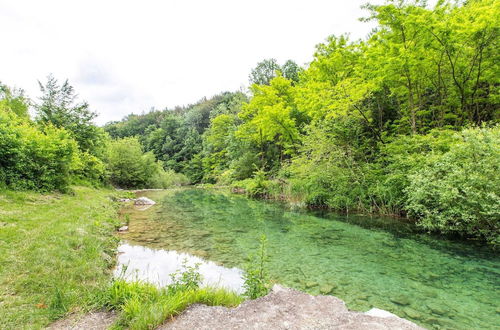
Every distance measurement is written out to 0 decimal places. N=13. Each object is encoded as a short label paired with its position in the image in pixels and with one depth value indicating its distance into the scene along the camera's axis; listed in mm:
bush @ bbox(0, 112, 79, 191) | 11382
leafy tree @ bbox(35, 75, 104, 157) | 21250
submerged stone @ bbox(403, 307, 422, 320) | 4406
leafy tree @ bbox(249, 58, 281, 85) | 47250
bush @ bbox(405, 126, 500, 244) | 7273
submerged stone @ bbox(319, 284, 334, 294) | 5411
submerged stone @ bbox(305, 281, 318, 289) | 5716
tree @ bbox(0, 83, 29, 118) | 25469
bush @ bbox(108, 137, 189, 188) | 32688
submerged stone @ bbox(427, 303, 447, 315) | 4555
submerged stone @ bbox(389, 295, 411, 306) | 4902
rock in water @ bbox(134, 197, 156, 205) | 18853
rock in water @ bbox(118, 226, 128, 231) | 10305
